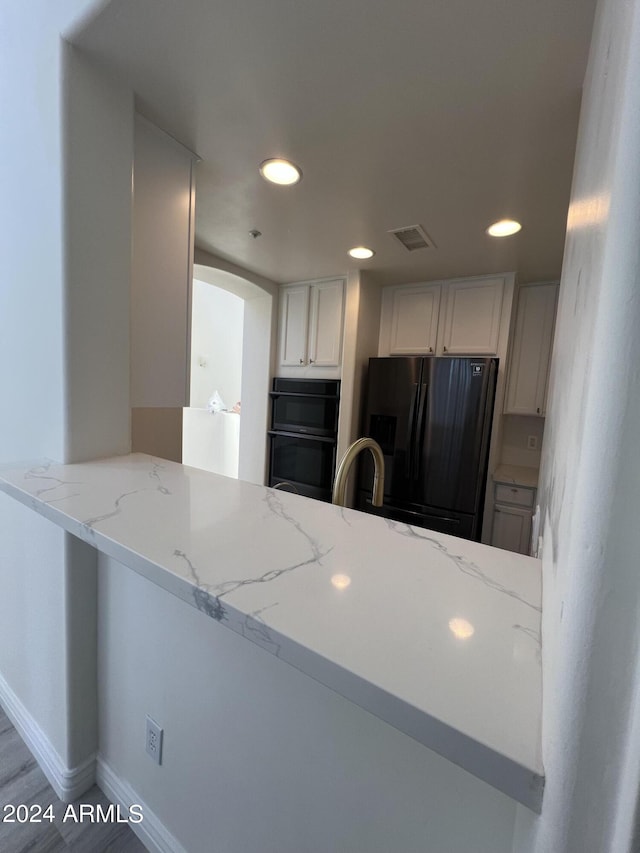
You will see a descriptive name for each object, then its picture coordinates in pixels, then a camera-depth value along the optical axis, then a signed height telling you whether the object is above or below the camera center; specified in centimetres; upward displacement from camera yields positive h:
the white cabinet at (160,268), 129 +40
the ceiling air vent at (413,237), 204 +90
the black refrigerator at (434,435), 247 -27
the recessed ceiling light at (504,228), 188 +89
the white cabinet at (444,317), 270 +61
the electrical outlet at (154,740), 102 -99
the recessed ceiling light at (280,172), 150 +89
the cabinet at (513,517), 259 -81
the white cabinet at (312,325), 297 +53
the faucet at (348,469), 107 -23
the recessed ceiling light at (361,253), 236 +90
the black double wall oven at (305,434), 297 -37
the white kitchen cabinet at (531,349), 273 +39
